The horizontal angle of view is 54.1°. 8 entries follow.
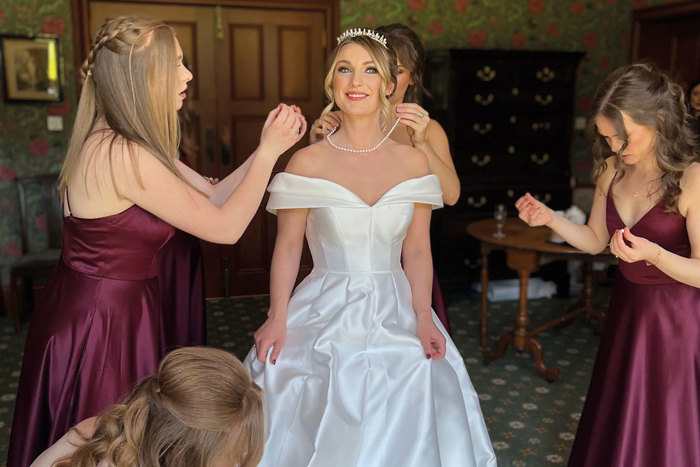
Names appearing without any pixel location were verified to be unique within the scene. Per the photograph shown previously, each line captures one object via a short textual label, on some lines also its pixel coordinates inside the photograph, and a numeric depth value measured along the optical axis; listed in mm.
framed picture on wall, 4820
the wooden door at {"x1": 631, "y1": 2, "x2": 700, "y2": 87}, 5770
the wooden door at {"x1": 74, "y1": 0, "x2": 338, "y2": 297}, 5168
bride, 1949
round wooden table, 3814
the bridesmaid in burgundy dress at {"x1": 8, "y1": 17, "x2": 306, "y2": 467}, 1706
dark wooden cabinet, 5297
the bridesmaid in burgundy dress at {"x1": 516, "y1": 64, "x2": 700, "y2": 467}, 1975
